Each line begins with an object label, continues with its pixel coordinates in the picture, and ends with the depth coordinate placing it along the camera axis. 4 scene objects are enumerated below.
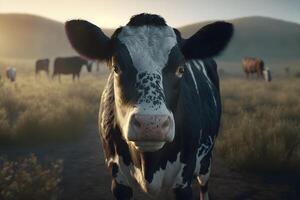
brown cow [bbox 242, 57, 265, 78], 31.53
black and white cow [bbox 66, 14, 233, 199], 2.48
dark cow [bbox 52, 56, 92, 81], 27.77
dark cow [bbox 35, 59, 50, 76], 32.16
